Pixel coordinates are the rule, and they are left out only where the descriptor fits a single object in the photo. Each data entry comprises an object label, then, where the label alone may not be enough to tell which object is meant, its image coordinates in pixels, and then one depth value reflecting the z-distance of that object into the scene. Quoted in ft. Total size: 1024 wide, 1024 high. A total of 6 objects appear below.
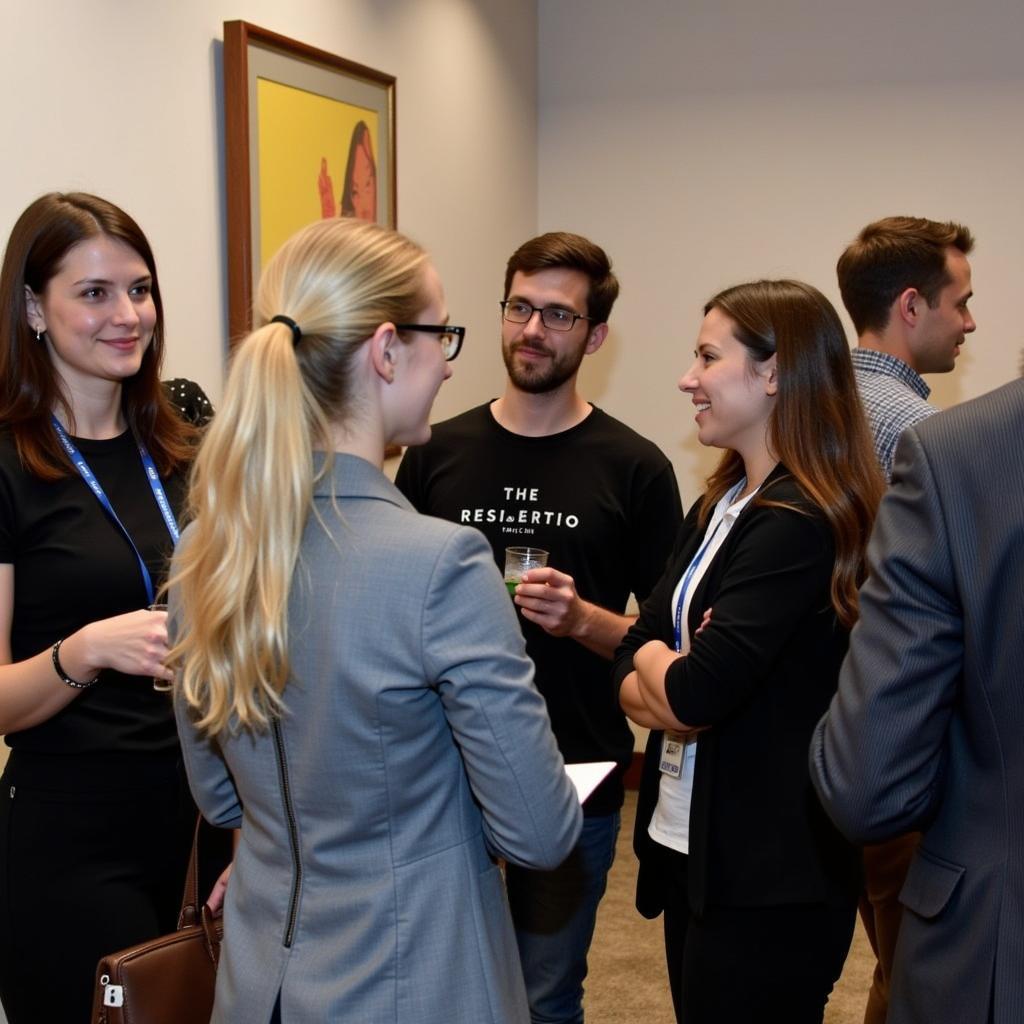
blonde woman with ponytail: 4.23
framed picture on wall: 10.12
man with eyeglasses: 8.04
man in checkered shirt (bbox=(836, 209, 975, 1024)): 10.02
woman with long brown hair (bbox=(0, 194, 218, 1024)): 6.19
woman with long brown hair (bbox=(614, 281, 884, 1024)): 5.85
